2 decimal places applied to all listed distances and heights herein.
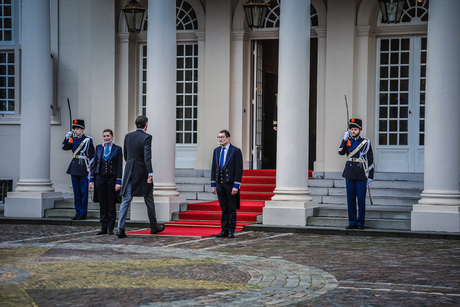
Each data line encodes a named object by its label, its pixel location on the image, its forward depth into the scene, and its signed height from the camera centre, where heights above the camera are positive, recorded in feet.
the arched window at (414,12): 58.54 +10.08
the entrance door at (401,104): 58.90 +3.30
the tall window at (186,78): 65.16 +5.53
